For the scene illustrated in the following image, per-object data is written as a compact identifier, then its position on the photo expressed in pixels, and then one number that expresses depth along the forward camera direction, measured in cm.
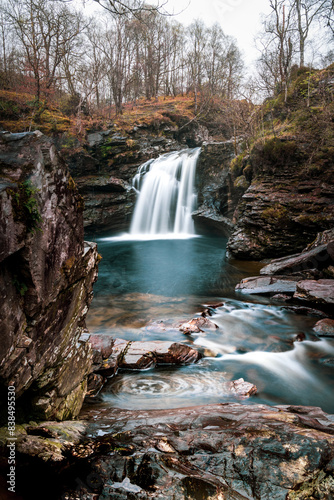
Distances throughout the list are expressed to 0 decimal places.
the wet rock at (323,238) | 924
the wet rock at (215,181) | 1820
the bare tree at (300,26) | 1570
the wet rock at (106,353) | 442
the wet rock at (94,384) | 390
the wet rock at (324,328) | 613
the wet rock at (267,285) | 850
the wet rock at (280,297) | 812
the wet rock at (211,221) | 1725
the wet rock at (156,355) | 481
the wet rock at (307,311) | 704
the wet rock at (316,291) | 692
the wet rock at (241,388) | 425
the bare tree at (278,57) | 1566
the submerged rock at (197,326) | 637
